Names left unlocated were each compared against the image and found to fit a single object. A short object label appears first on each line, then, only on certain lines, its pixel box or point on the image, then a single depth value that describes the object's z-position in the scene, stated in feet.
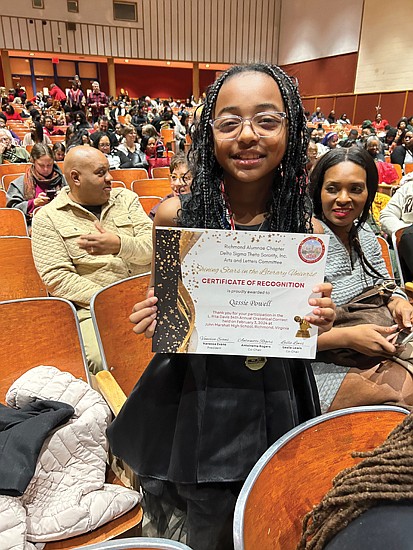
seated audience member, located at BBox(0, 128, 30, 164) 16.25
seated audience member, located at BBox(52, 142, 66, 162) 16.37
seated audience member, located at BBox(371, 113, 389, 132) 38.73
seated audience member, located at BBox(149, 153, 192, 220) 9.14
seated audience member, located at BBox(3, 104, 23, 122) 34.35
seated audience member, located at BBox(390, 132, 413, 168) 20.18
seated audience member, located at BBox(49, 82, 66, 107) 45.62
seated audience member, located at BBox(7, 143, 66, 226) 11.03
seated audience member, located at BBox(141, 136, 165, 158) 19.53
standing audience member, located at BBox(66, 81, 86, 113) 37.72
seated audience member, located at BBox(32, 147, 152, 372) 6.36
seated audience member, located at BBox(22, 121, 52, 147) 18.78
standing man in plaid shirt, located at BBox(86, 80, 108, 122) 38.83
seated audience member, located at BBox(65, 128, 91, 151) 15.86
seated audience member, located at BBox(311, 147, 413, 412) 4.29
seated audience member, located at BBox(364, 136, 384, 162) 16.80
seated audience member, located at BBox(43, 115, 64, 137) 30.35
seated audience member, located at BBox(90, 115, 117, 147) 20.06
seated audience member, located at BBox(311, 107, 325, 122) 42.88
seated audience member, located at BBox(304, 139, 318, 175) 12.09
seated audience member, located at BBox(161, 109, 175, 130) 32.01
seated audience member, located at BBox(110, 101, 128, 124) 35.99
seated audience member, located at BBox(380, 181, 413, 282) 9.53
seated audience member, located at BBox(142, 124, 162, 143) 20.38
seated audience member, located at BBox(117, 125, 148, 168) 17.40
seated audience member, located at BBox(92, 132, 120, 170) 16.15
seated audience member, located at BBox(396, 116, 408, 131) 27.30
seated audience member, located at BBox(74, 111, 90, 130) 26.83
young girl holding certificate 3.02
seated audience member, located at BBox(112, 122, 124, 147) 19.63
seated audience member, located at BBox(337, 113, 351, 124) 41.17
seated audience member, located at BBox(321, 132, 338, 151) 24.06
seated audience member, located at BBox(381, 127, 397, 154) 27.63
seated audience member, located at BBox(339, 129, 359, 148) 25.79
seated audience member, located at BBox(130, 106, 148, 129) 29.43
